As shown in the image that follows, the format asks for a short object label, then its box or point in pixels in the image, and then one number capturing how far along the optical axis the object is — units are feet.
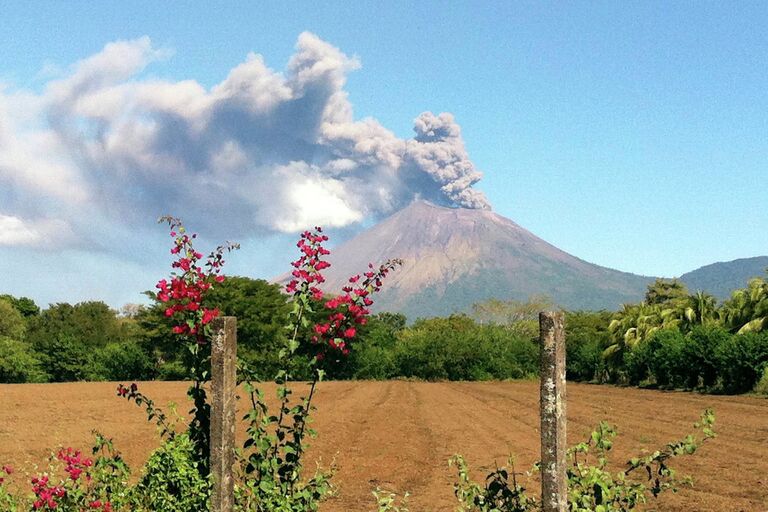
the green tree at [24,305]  327.92
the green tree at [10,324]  257.14
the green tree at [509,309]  459.73
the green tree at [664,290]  378.30
